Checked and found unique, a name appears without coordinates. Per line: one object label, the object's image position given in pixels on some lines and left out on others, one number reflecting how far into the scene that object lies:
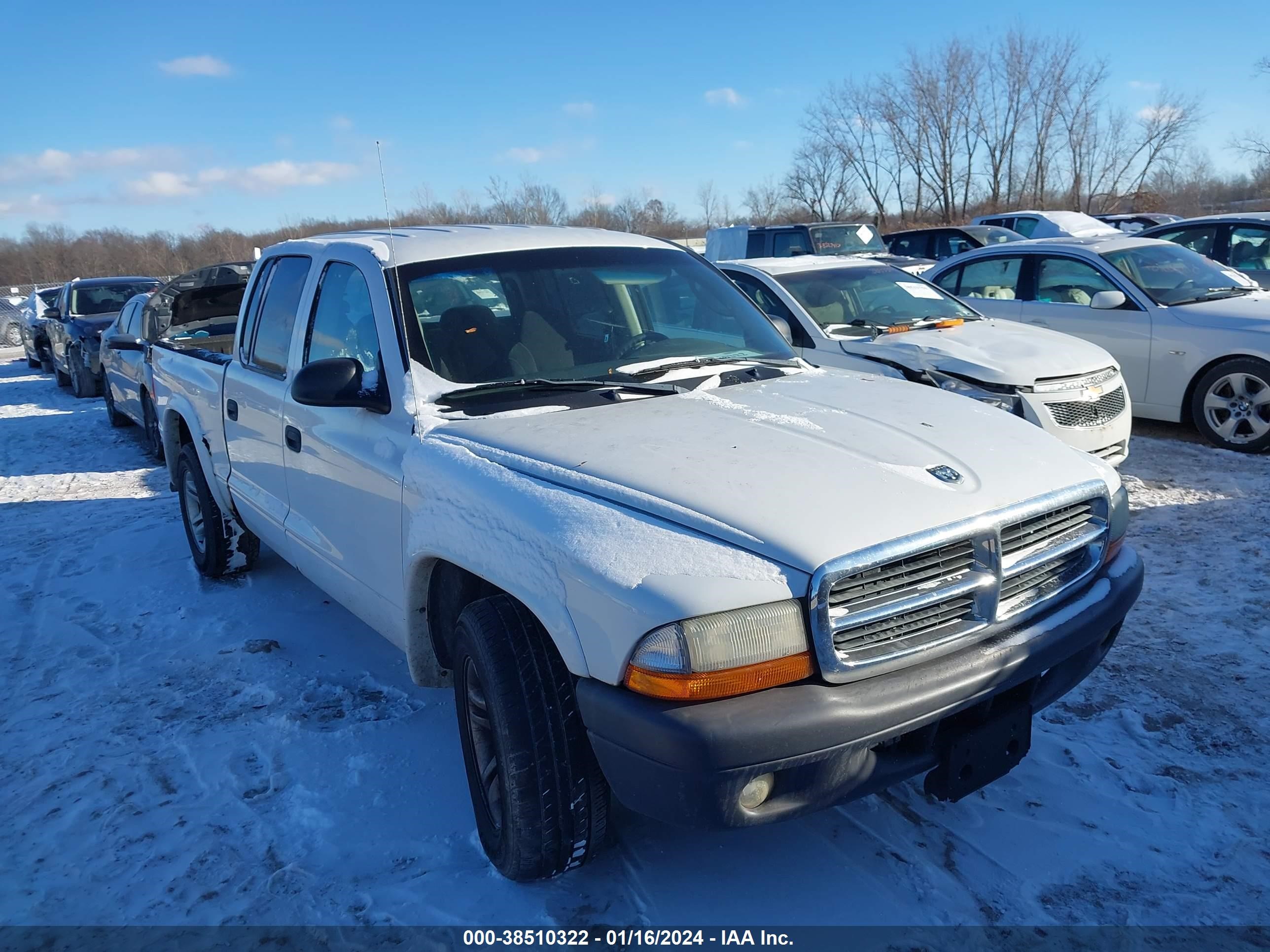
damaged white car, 5.91
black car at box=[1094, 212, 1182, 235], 22.09
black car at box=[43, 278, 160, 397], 13.25
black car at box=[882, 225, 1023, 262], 16.66
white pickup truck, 2.14
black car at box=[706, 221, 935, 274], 14.73
